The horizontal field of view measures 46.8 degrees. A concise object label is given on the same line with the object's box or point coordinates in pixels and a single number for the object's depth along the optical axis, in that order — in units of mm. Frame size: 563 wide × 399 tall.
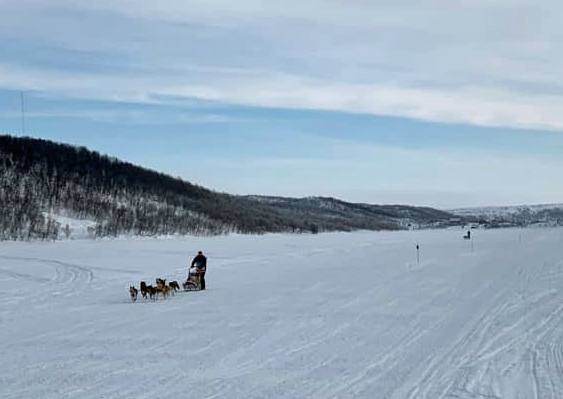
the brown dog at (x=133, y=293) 18719
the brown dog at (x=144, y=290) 18750
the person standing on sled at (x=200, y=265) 21672
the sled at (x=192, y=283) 21714
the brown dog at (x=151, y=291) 18906
